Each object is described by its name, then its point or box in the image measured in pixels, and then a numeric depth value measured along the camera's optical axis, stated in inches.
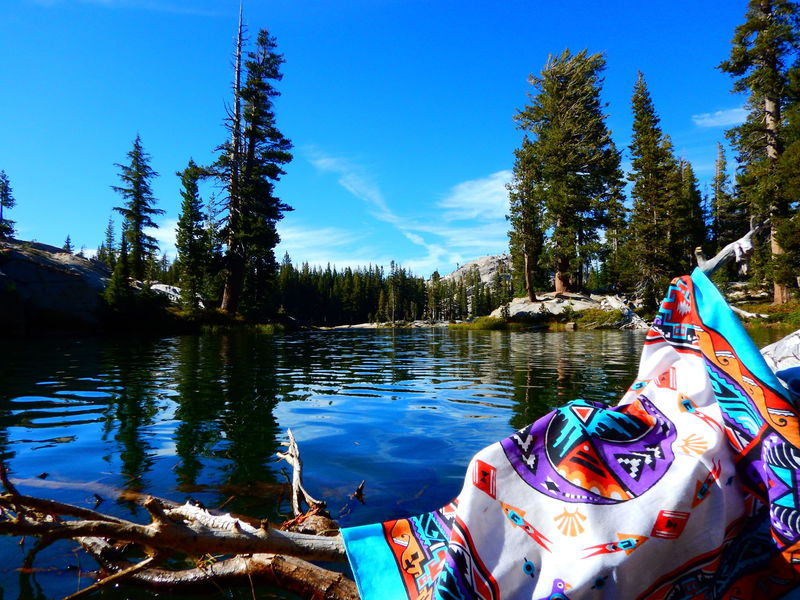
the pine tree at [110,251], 2209.0
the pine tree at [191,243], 1159.6
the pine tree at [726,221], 1681.8
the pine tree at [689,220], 1412.4
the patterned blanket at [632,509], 50.9
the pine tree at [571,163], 1336.1
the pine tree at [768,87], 999.6
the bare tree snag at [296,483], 93.0
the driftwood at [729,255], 68.4
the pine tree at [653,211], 1290.6
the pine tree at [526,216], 1485.0
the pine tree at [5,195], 2139.5
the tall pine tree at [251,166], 1137.4
